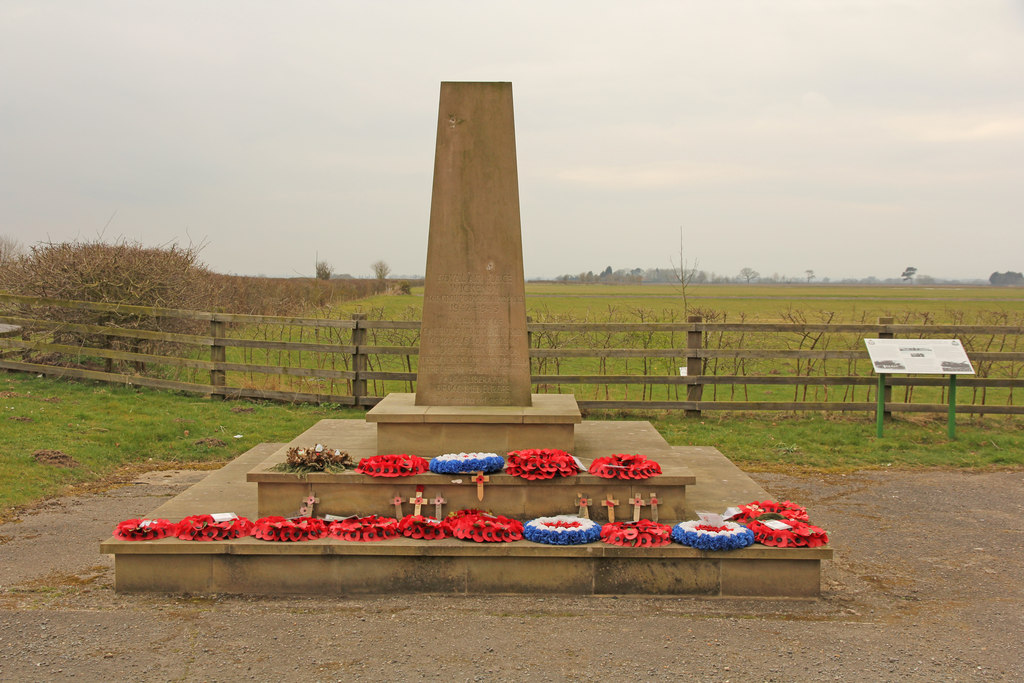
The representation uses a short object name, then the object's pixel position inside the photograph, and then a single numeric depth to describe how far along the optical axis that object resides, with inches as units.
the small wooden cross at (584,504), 226.1
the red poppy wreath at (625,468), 230.0
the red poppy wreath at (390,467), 228.5
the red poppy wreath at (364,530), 209.5
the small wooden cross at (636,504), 226.1
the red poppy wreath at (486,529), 207.9
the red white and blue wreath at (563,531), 207.0
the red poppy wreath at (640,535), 205.6
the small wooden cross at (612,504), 226.4
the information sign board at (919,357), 378.9
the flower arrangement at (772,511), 222.4
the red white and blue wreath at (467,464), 231.1
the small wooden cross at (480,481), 228.2
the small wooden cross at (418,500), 227.1
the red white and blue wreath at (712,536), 202.8
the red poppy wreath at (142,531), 207.3
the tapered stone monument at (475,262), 266.5
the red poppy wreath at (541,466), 228.4
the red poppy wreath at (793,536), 204.7
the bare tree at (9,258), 580.8
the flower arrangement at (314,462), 233.9
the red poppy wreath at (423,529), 211.9
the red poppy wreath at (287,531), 208.2
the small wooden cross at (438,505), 227.5
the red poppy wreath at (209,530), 207.9
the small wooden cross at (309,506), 226.8
